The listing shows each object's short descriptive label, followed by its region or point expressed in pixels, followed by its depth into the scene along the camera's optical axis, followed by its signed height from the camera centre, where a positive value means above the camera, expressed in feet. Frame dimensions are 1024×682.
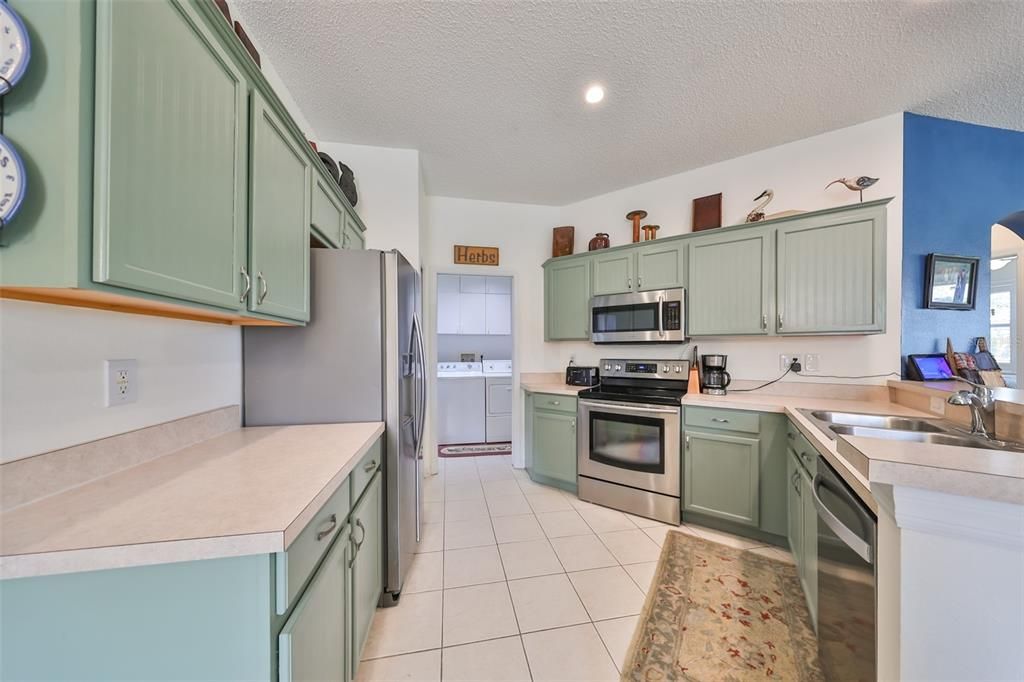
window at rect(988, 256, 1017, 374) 9.71 +0.87
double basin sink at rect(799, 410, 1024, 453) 4.24 -1.26
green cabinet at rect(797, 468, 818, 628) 4.57 -2.86
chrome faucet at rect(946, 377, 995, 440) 4.09 -0.72
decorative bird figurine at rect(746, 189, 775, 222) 8.04 +3.18
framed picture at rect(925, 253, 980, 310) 7.00 +1.24
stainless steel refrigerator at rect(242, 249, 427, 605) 5.10 -0.35
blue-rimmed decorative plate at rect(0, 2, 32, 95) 1.81 +1.52
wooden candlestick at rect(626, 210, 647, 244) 9.73 +3.49
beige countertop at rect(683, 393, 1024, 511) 1.85 -0.70
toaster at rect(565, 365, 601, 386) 10.31 -1.09
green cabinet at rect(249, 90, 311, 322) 3.63 +1.42
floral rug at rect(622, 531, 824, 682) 4.36 -4.12
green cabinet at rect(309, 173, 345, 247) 5.31 +2.10
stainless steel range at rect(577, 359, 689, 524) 7.89 -2.46
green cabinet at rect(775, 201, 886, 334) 6.77 +1.40
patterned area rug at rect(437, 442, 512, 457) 13.16 -4.32
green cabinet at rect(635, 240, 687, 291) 8.84 +1.98
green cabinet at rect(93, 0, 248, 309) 2.07 +1.32
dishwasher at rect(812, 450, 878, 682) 3.00 -2.35
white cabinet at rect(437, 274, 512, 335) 14.88 +1.57
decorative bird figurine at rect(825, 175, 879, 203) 6.88 +3.20
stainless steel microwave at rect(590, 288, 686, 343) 8.84 +0.63
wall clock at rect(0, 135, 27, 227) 1.79 +0.81
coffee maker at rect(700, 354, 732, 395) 8.29 -0.86
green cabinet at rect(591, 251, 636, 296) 9.61 +1.95
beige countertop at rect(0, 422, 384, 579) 1.99 -1.23
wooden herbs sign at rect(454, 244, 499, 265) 11.17 +2.73
